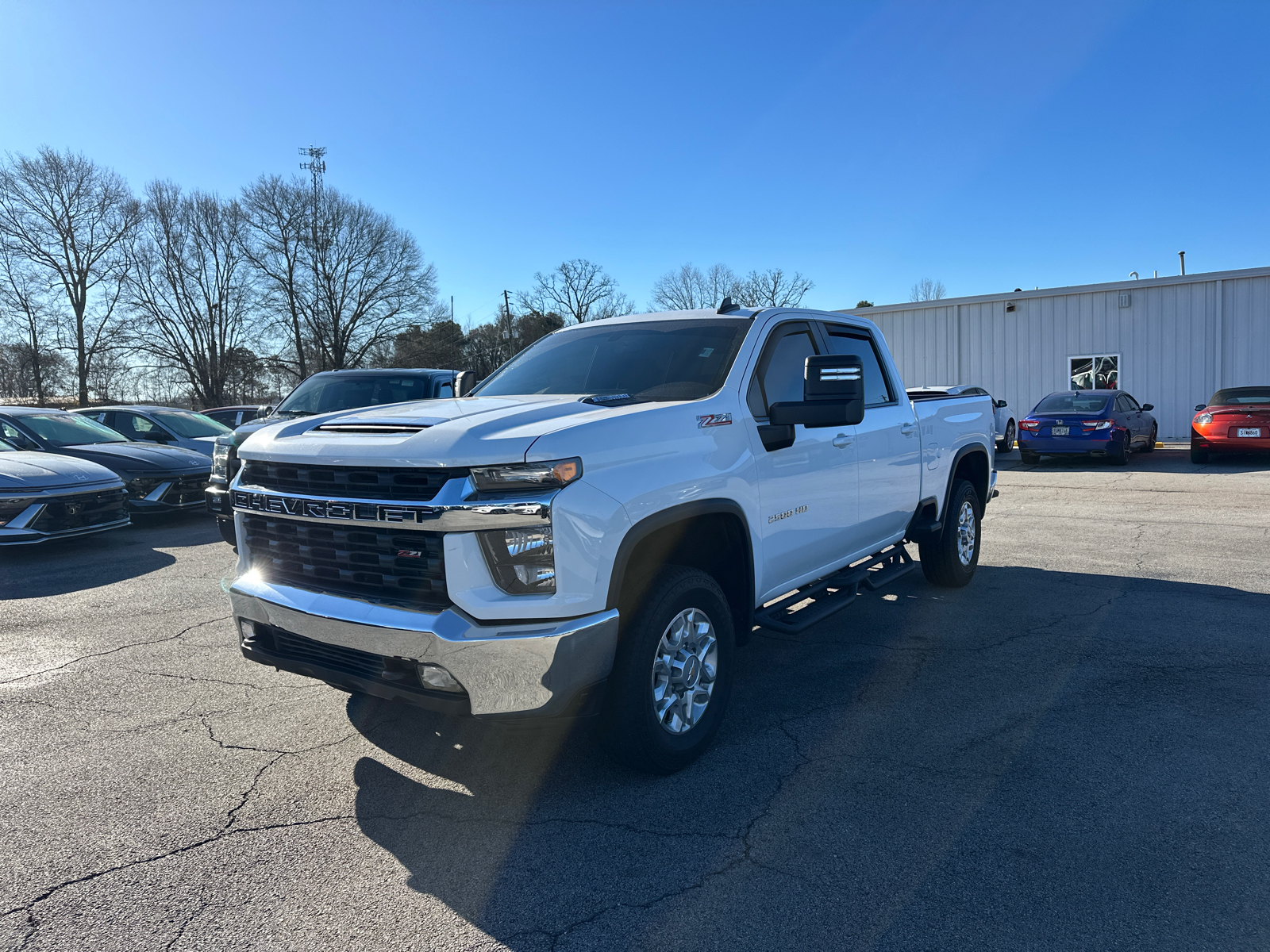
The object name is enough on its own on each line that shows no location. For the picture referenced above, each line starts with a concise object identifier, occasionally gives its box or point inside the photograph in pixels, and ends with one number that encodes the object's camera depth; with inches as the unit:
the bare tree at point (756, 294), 2214.2
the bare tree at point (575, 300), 2311.8
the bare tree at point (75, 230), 1478.8
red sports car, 587.2
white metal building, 827.4
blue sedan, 626.5
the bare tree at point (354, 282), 1756.9
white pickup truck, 114.0
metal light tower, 1751.5
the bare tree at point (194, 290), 1694.1
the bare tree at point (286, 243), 1727.4
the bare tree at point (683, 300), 2300.1
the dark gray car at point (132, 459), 407.8
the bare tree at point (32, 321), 1469.0
